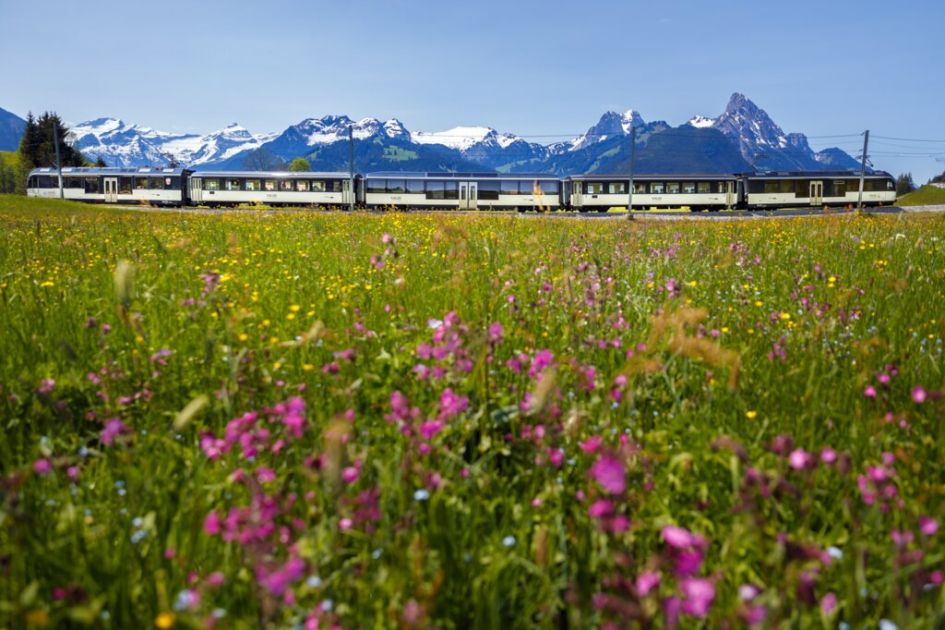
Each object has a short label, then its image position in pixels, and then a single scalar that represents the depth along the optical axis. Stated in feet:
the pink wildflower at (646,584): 4.11
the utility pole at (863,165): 153.07
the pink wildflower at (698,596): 3.11
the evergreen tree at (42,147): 326.03
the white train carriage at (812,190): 157.89
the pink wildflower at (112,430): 5.78
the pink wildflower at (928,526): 4.15
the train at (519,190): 158.92
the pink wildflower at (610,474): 3.76
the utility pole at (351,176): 155.86
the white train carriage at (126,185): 171.01
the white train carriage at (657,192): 160.25
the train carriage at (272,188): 163.43
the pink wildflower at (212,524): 4.66
